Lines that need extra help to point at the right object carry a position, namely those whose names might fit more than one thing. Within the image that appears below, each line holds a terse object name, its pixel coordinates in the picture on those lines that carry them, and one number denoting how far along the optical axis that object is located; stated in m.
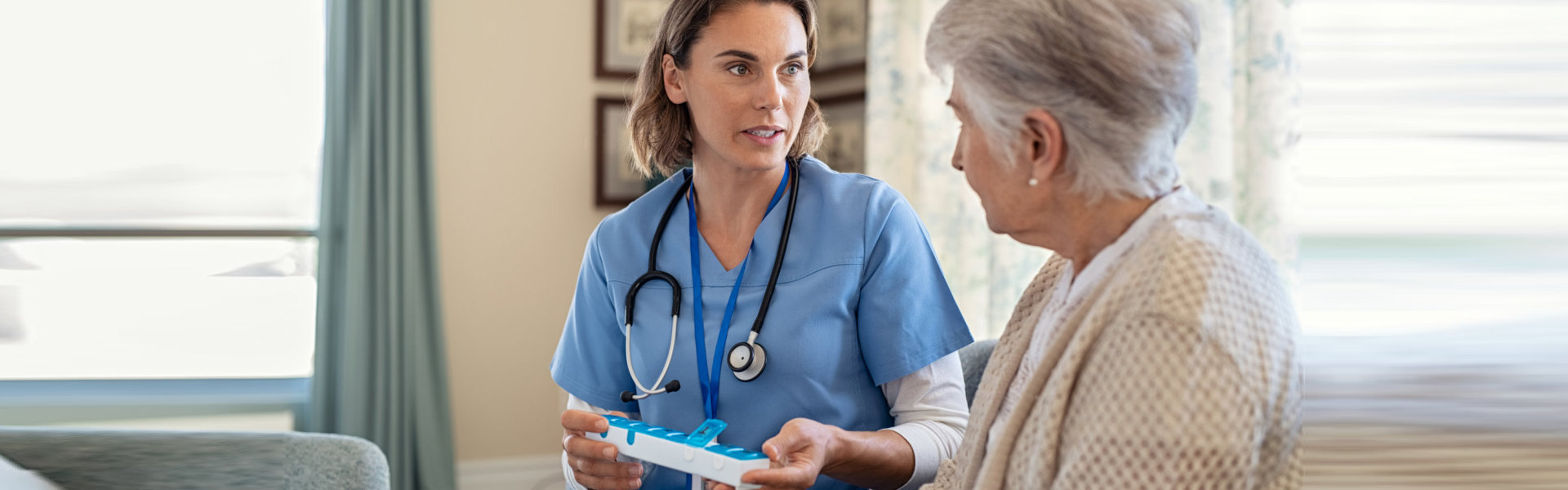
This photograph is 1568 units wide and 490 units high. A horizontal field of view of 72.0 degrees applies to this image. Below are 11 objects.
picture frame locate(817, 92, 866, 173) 3.59
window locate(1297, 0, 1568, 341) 1.24
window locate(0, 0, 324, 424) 3.30
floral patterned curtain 2.13
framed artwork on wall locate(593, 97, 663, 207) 3.90
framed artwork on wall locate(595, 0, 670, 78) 3.89
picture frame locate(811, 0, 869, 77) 3.58
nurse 1.49
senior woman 0.82
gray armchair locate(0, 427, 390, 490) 1.68
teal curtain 3.47
